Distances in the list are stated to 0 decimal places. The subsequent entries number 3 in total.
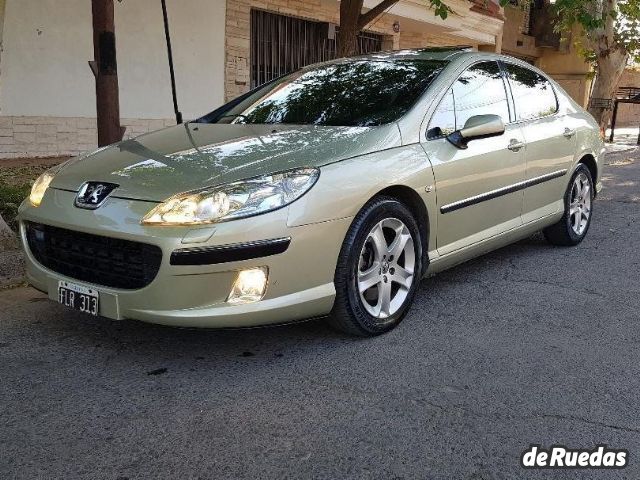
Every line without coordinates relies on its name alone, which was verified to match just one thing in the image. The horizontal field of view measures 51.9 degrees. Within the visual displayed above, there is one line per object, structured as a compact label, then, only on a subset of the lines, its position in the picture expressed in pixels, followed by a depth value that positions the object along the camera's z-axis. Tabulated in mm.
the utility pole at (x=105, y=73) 5590
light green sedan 2916
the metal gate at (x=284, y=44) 11328
